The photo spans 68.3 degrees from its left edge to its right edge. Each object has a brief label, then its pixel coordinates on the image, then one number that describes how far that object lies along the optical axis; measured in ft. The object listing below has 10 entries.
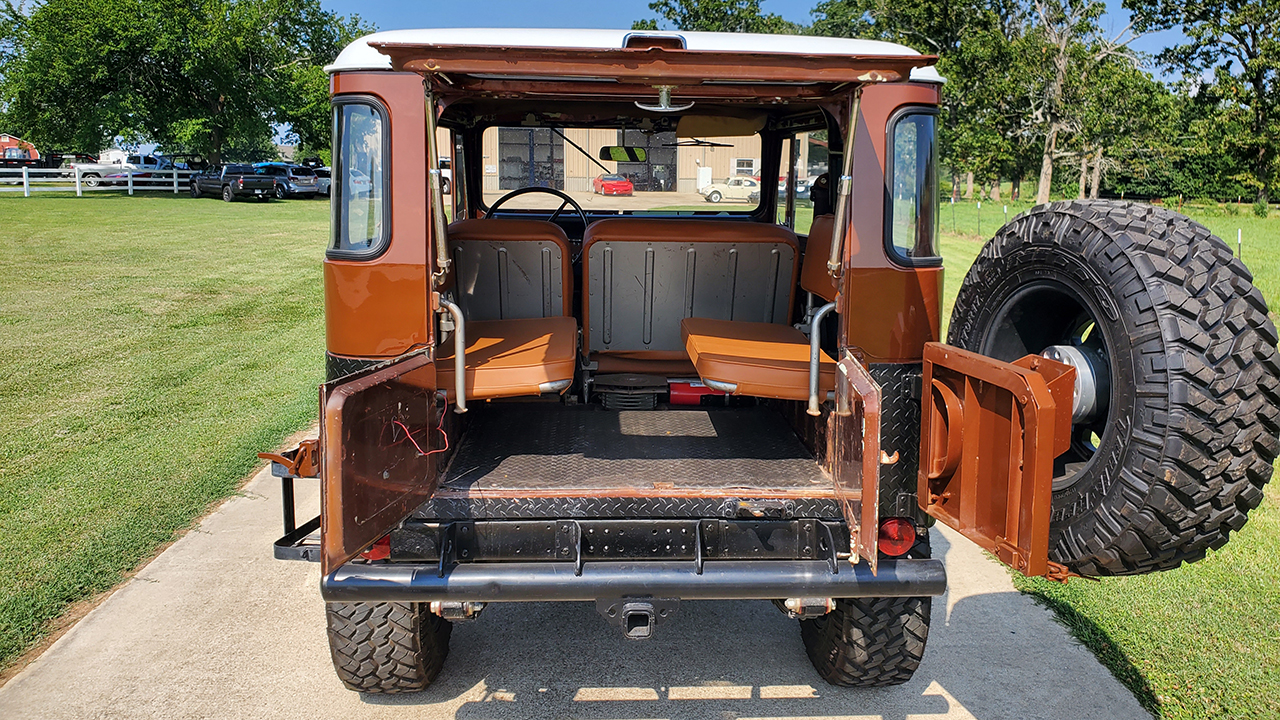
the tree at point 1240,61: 102.37
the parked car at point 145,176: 124.98
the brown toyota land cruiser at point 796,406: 8.26
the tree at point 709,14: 153.48
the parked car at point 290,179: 127.13
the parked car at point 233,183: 119.44
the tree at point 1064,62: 103.76
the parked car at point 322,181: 136.77
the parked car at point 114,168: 122.52
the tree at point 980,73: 104.78
